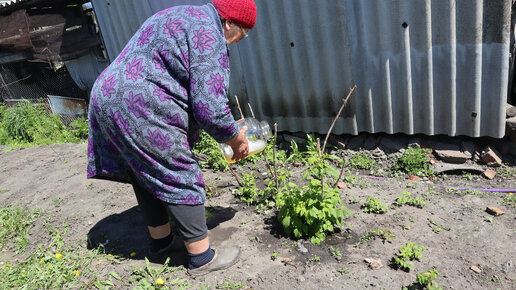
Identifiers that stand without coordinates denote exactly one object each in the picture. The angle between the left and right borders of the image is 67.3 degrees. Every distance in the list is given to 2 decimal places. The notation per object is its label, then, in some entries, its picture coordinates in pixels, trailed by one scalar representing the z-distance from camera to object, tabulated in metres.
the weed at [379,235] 3.12
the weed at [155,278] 2.76
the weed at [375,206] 3.50
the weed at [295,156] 4.67
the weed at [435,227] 3.21
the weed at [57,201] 4.30
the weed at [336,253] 2.96
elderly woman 2.24
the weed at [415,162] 4.21
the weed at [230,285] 2.73
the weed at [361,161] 4.49
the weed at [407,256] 2.76
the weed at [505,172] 3.96
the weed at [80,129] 7.12
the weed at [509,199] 3.50
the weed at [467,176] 4.06
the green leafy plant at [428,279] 2.44
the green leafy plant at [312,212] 2.98
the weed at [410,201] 3.58
